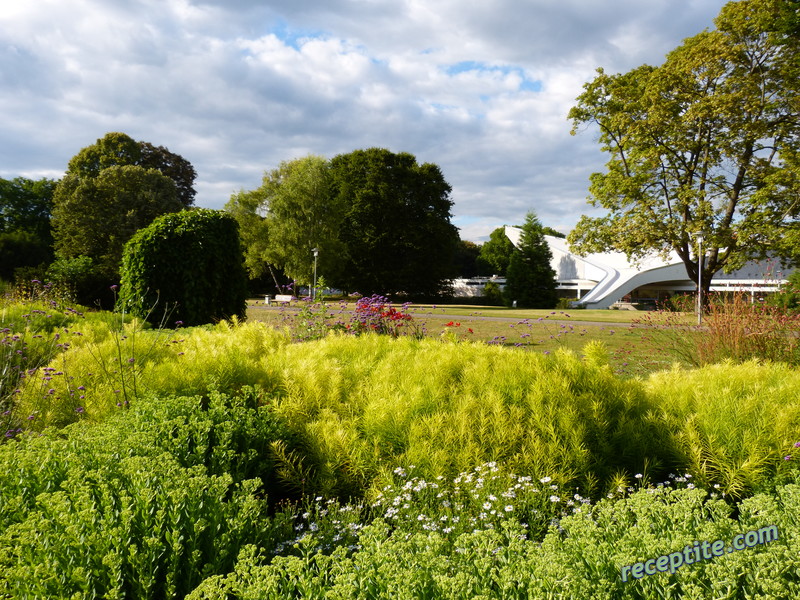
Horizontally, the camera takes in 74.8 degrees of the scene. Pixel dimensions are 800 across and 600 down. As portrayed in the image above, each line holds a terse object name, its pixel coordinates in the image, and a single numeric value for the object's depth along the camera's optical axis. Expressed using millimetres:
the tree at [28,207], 39688
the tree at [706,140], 18547
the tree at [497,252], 66125
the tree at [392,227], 36500
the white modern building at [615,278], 40250
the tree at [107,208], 31375
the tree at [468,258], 71819
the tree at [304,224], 33781
